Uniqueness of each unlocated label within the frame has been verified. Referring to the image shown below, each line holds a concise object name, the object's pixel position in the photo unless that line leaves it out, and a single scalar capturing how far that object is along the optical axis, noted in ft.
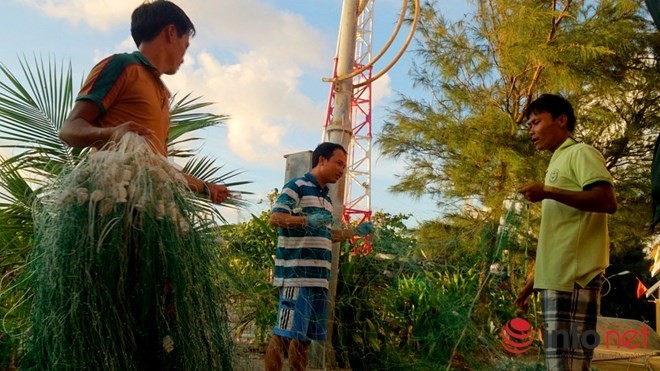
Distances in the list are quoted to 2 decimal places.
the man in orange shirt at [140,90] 5.66
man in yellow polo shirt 7.18
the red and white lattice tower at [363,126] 48.50
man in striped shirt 9.37
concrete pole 13.64
